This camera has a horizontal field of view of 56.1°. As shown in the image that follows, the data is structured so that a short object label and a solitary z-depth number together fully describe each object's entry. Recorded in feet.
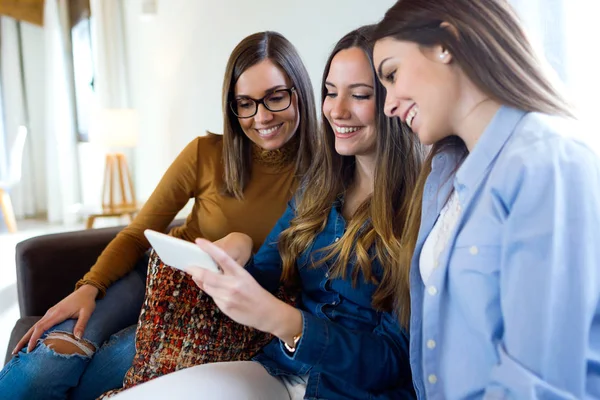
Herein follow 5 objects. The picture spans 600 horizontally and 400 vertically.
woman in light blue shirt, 2.23
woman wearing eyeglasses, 4.45
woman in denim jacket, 3.18
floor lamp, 14.85
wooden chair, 18.34
